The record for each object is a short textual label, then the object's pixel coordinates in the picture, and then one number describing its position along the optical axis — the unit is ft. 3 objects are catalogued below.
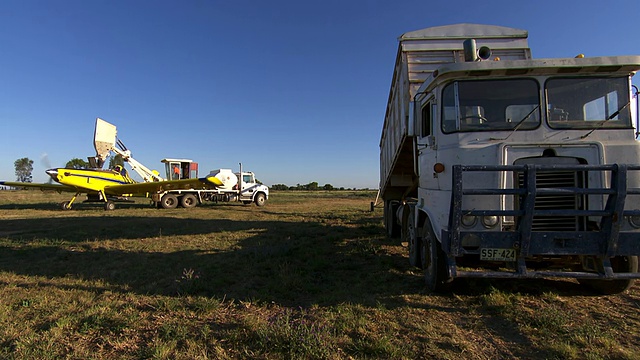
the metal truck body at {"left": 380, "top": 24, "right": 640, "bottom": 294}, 10.55
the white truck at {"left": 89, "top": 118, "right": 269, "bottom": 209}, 63.62
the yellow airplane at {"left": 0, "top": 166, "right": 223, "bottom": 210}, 58.03
